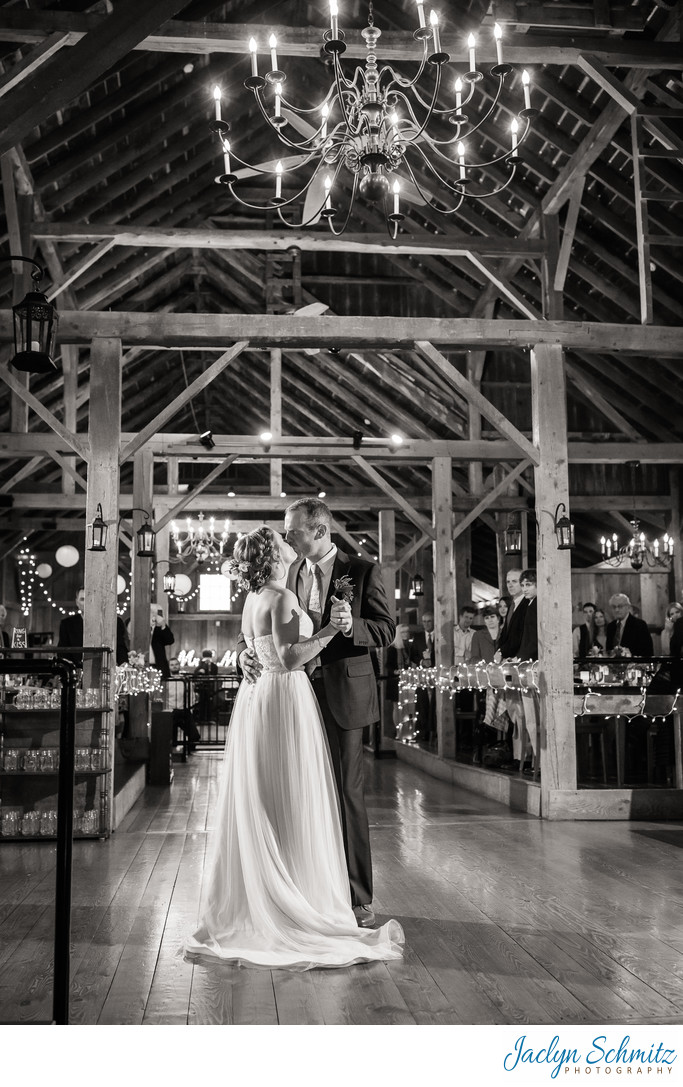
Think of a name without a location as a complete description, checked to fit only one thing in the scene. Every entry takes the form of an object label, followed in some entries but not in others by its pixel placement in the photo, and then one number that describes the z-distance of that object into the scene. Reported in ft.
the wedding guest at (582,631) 35.78
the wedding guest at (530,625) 25.41
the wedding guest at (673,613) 29.14
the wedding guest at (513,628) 26.23
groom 13.12
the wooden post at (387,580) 41.83
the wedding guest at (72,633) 30.53
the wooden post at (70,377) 39.14
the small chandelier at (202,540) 59.16
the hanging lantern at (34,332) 15.49
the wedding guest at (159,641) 39.14
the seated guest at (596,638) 35.04
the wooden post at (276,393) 42.27
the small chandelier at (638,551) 43.24
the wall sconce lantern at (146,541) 36.81
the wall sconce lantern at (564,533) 23.42
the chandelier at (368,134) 15.62
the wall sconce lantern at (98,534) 22.58
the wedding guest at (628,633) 29.44
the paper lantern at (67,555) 59.88
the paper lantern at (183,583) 63.77
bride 11.68
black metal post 8.54
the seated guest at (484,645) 33.63
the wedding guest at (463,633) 36.52
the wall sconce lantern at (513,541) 35.45
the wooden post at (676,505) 49.42
